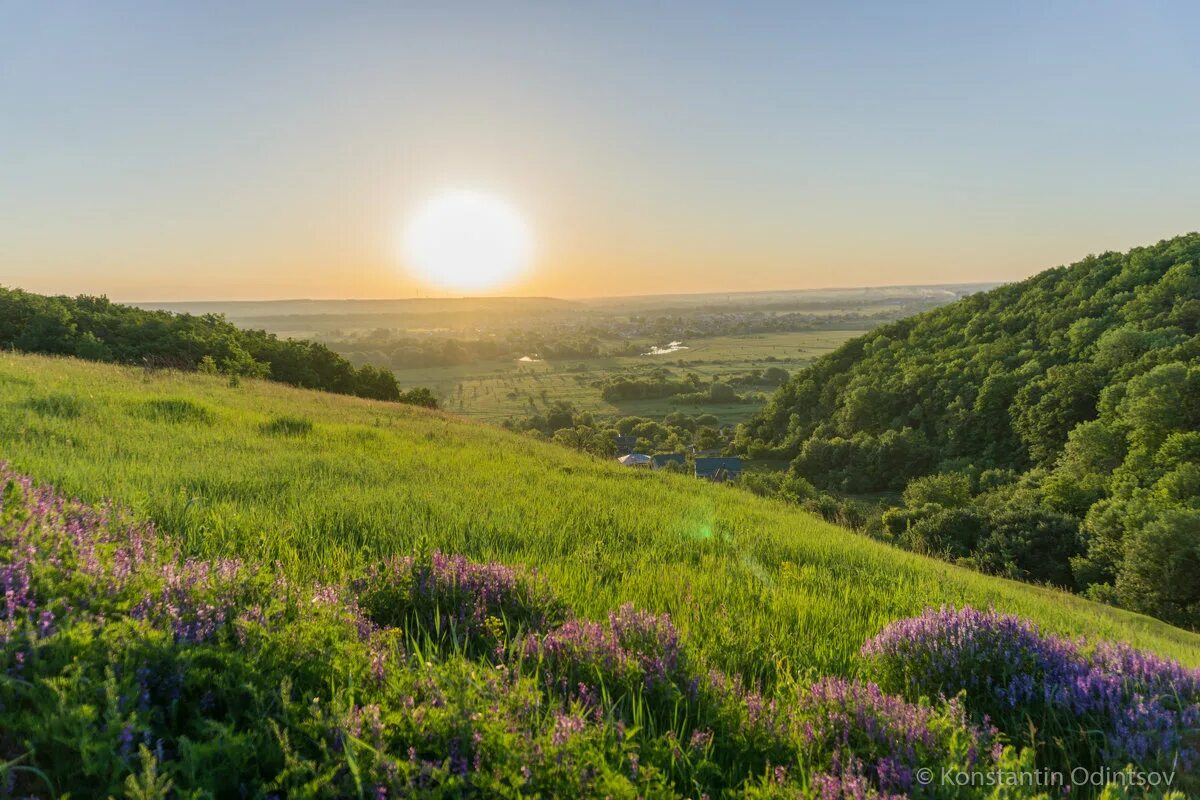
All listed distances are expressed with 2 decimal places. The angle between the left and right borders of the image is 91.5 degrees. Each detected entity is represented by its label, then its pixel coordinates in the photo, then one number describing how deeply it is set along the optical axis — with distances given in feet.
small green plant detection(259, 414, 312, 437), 37.36
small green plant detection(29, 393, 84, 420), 30.73
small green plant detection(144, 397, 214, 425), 34.76
